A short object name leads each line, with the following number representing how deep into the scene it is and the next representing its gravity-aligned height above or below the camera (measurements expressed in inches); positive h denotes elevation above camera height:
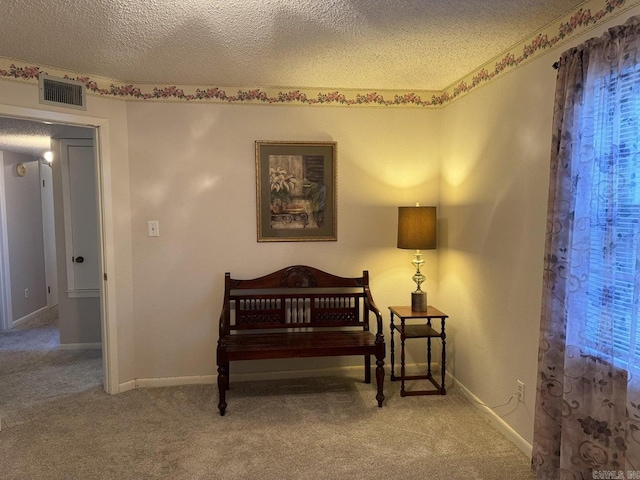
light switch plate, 120.6 -3.8
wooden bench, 116.3 -28.3
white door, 158.2 -1.1
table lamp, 116.5 -3.2
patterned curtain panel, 60.1 -8.8
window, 60.2 +0.8
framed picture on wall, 123.6 +8.0
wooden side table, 114.2 -34.1
